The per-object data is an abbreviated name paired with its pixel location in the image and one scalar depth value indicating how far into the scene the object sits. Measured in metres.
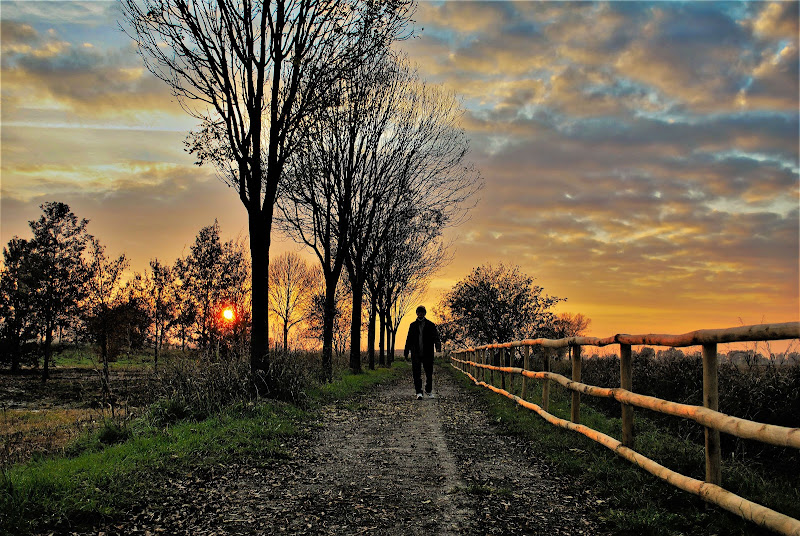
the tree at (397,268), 29.58
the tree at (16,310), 39.59
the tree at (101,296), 41.66
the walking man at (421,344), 14.98
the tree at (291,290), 57.03
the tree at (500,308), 35.16
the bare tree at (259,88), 13.31
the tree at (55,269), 39.62
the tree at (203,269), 45.34
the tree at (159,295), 47.16
